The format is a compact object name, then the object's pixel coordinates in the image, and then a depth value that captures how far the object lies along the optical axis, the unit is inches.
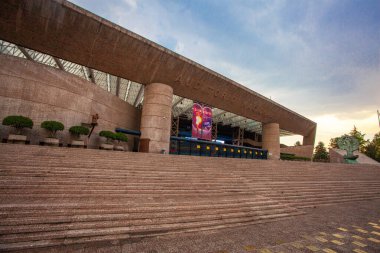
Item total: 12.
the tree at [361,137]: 2142.0
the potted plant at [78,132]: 556.6
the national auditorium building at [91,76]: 522.3
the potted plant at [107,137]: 616.4
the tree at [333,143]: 2677.7
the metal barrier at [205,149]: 826.8
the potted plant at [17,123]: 461.4
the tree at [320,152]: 2481.5
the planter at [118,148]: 638.9
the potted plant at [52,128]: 510.3
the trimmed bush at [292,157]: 1416.8
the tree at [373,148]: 1874.8
